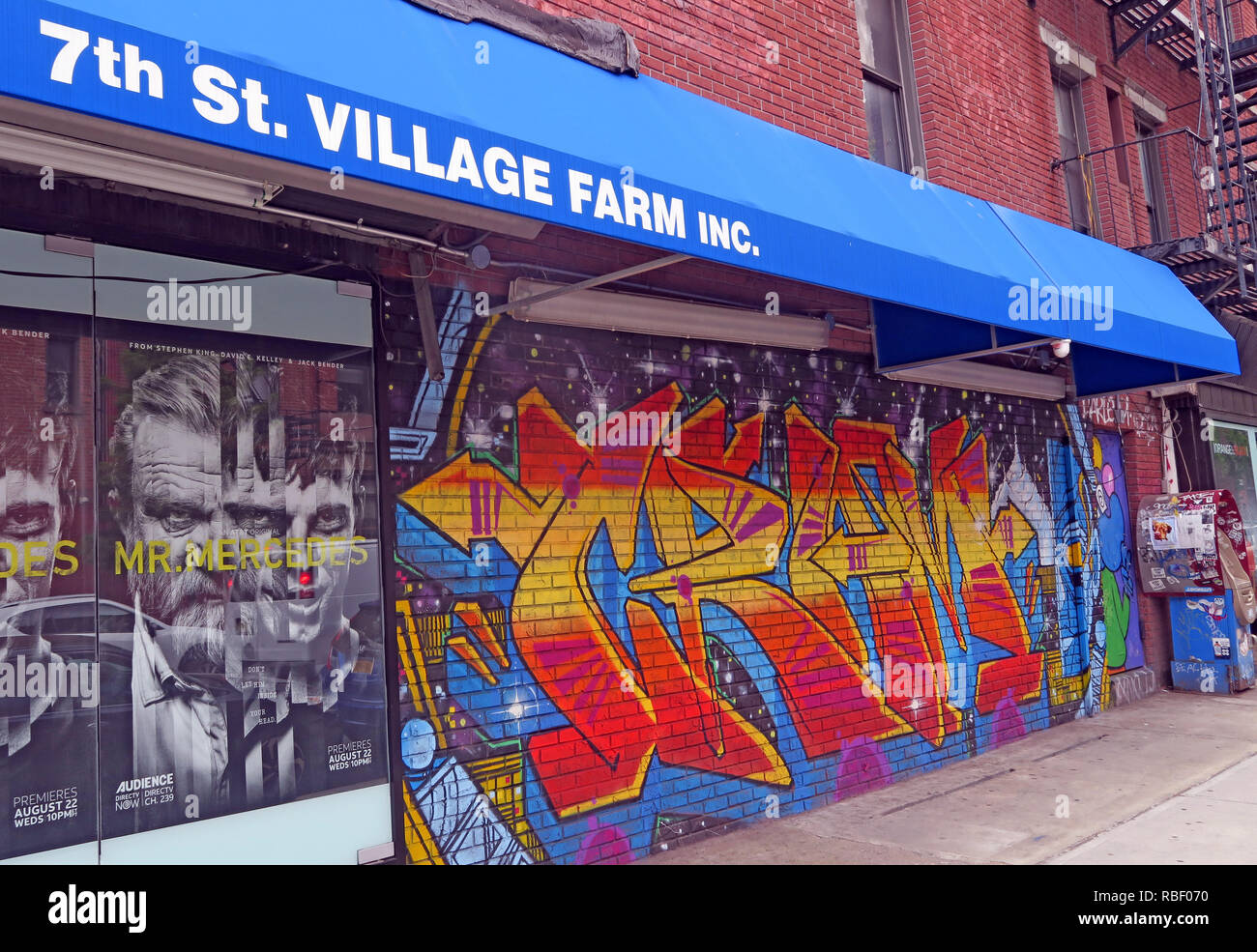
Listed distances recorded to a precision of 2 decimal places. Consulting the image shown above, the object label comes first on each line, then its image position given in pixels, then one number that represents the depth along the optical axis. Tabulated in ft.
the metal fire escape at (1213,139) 32.14
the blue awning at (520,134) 9.02
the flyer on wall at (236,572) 12.34
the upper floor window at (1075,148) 34.19
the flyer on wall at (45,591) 11.28
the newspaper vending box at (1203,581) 33.01
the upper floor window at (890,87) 27.07
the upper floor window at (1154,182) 39.55
